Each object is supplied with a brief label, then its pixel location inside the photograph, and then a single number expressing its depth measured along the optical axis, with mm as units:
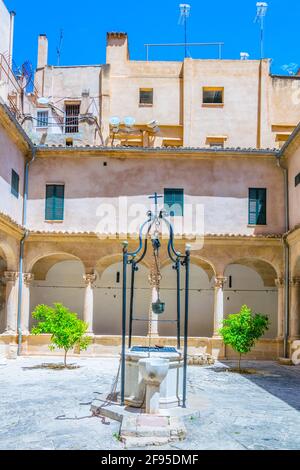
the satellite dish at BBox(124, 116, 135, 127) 28391
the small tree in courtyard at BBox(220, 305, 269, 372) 19172
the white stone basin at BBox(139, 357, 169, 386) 10570
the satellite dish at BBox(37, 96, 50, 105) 29016
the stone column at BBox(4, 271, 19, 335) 22091
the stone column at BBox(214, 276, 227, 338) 22891
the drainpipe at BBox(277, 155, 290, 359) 22094
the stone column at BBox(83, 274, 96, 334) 22906
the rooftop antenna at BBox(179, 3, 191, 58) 32875
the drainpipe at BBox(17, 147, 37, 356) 22409
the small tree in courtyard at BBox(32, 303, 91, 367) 19062
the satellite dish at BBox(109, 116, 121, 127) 28094
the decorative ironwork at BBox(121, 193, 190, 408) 11742
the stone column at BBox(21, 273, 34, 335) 22719
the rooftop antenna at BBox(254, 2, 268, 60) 32438
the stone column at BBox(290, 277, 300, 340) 21812
